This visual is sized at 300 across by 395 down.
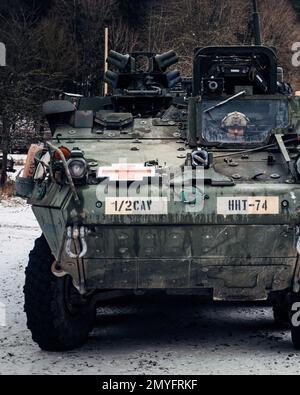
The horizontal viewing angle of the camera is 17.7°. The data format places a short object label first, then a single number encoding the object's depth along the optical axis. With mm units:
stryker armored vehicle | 6270
